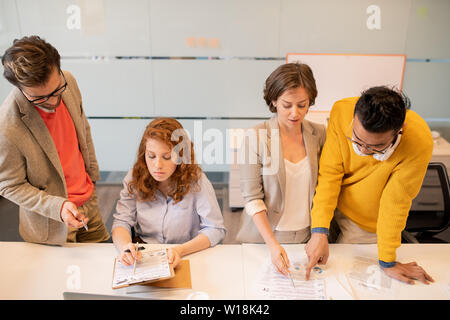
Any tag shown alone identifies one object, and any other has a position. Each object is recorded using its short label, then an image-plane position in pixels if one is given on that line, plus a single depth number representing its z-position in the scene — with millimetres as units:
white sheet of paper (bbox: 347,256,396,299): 1322
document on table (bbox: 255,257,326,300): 1296
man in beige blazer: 1315
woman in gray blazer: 1426
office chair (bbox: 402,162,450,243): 2021
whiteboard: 3207
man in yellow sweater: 1121
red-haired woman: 1564
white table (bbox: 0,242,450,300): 1317
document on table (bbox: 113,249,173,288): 1274
